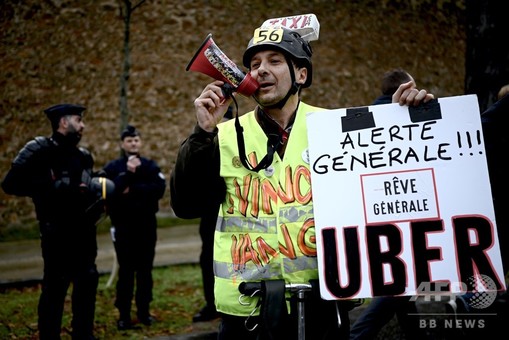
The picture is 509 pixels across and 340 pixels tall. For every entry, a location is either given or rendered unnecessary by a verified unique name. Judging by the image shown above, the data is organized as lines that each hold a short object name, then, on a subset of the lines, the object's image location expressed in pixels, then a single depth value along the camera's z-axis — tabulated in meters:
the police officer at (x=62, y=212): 5.36
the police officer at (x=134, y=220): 6.71
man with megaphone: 2.66
